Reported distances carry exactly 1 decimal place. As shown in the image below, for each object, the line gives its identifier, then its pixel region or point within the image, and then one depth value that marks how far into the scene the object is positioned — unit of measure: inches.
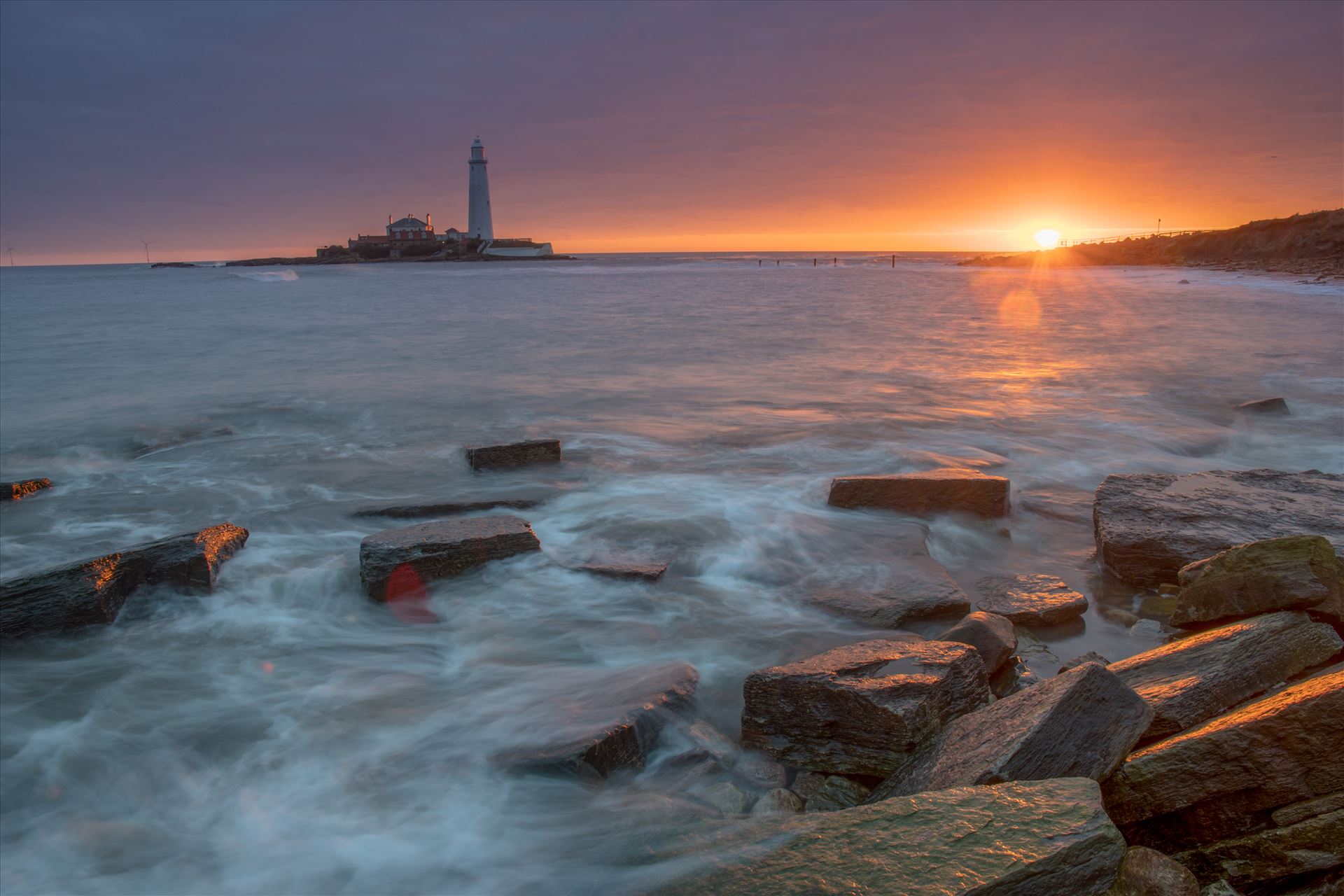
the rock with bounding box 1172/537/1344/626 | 131.6
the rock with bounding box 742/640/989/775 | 115.5
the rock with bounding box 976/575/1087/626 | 169.0
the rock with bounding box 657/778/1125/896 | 76.7
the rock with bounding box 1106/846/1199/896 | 79.4
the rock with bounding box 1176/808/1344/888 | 83.4
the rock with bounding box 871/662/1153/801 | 95.7
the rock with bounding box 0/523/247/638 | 170.4
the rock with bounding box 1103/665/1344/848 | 87.7
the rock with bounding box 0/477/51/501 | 277.9
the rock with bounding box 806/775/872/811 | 113.3
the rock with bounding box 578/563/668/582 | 202.2
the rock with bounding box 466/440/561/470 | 308.5
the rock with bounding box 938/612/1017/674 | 142.6
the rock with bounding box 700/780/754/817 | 115.5
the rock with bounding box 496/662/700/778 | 124.8
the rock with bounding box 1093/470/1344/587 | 184.9
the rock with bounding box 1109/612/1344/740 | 108.8
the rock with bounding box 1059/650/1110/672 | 147.2
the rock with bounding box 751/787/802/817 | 113.0
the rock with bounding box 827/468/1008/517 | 237.5
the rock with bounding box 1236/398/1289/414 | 389.1
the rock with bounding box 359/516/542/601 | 192.5
